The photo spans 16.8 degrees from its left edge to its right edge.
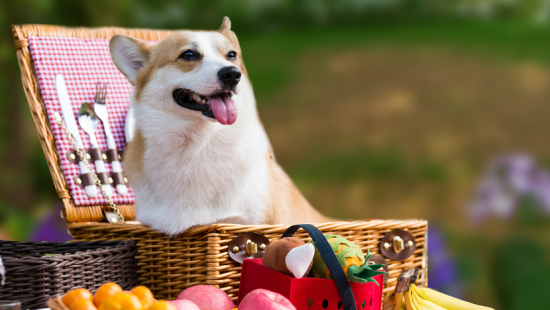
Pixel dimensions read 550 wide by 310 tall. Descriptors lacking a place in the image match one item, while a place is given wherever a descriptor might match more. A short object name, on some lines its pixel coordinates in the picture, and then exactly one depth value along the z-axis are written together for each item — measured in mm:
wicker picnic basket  2784
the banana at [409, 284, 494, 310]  2785
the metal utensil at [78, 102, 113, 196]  3038
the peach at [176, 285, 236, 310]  2716
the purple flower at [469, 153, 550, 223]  3525
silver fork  3057
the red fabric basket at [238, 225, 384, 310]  2689
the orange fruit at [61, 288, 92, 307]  2669
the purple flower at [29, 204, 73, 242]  3497
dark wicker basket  2746
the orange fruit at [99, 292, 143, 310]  2642
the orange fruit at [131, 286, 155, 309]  2657
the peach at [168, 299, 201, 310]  2671
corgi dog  2809
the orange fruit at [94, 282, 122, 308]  2663
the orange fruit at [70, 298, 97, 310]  2652
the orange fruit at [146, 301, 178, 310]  2608
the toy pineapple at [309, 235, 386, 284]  2685
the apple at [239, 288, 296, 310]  2646
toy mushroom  2673
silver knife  3023
